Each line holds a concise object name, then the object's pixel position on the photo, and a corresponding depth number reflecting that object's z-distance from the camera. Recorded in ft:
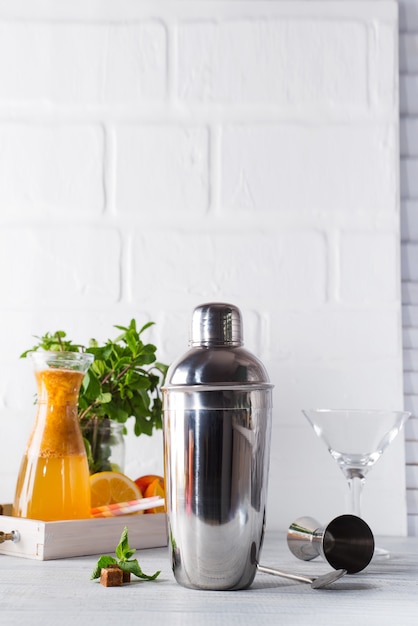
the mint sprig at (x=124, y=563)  2.58
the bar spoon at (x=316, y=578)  2.55
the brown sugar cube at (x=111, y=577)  2.52
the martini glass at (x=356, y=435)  3.50
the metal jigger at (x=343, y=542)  2.81
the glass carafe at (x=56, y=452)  3.16
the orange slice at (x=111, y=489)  3.55
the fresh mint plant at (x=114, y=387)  3.73
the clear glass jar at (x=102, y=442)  3.75
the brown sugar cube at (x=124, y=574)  2.58
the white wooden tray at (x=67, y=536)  2.98
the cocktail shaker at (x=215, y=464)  2.41
